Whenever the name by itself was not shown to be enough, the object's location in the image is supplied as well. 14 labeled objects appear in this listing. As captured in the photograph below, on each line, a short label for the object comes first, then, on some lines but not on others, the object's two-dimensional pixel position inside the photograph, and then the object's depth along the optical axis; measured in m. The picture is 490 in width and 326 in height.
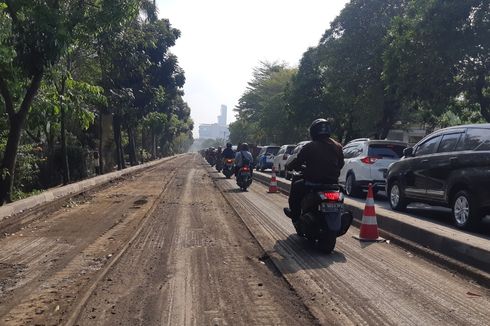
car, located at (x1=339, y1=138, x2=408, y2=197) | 14.09
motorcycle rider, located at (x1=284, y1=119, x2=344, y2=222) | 7.64
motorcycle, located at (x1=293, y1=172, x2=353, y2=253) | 7.23
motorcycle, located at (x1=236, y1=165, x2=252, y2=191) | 18.03
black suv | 8.60
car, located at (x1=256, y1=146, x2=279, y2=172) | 31.34
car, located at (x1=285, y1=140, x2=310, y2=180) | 21.10
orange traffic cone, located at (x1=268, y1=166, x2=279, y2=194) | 17.67
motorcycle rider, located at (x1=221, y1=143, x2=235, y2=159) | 22.93
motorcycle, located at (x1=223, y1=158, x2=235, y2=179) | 23.81
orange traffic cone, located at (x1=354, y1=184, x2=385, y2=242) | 8.56
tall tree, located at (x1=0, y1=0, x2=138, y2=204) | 10.30
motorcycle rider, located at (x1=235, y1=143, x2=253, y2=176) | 18.45
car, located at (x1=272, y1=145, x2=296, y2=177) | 25.56
